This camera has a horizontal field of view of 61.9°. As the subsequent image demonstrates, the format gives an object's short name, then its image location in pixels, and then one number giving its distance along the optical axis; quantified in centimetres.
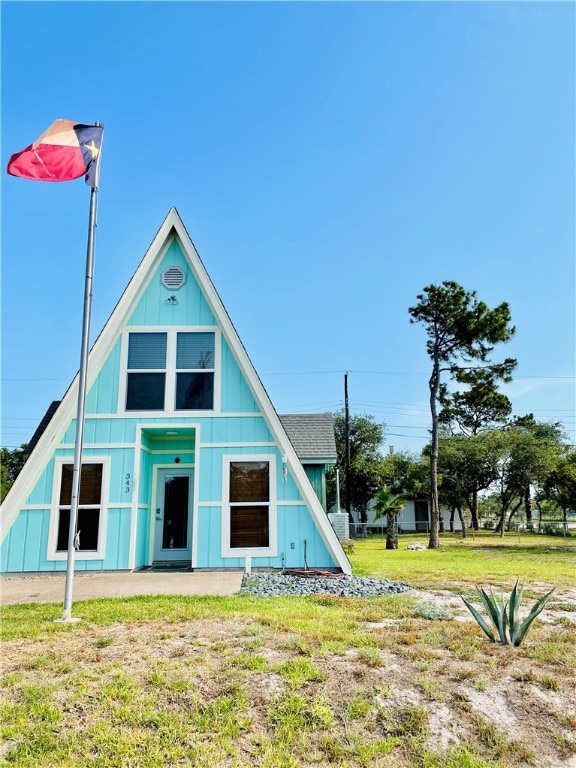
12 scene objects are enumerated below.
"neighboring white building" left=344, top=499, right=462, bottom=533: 4625
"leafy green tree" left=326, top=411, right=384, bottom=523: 4291
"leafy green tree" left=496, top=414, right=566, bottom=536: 3070
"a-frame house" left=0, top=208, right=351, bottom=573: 944
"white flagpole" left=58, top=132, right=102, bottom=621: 603
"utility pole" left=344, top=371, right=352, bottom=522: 2747
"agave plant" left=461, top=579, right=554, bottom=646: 466
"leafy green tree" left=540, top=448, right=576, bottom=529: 2763
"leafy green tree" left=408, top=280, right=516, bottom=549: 2555
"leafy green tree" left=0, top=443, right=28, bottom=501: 4170
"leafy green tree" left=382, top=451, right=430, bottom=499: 4103
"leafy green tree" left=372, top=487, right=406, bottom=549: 2180
